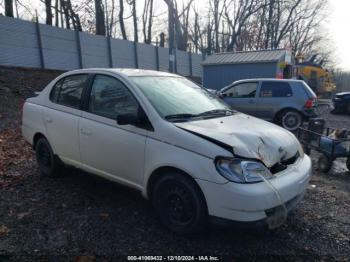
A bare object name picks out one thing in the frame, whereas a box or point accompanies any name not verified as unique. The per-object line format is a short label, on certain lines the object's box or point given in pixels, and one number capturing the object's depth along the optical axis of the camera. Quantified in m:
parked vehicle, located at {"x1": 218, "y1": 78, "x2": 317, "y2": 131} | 10.45
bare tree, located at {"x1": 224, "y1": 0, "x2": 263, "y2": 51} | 37.57
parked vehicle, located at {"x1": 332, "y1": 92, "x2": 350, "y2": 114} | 16.41
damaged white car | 3.05
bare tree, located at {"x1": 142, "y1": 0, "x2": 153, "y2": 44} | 34.91
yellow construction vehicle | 25.64
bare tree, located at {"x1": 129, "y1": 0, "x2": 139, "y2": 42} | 32.72
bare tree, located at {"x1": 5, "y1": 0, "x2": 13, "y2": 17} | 18.45
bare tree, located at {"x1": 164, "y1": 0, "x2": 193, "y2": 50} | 16.25
